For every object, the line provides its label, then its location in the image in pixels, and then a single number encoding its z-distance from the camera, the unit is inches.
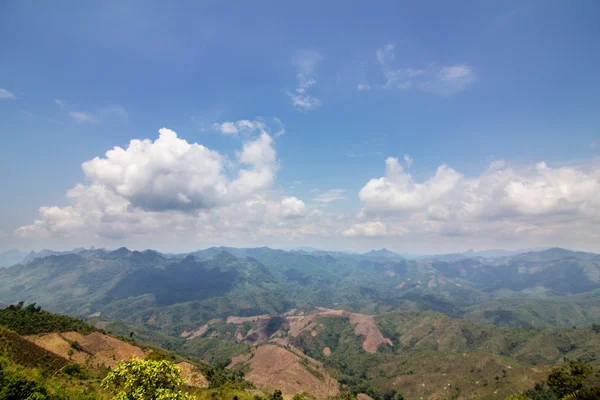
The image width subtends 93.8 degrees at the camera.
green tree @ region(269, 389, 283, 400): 3410.4
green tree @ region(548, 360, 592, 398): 3496.6
